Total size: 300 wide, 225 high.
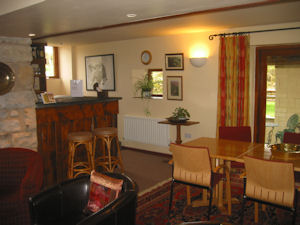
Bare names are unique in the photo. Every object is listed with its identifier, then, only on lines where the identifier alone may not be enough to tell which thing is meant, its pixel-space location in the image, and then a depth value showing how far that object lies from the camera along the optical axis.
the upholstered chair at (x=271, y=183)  2.61
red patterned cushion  2.45
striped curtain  4.89
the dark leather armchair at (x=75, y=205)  2.18
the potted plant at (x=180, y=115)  5.30
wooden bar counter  4.13
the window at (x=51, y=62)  7.65
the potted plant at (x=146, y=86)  6.15
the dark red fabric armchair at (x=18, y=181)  2.96
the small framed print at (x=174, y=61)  5.69
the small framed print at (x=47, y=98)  4.08
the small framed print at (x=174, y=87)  5.77
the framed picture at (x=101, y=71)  6.84
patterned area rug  3.29
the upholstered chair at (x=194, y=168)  3.09
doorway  4.78
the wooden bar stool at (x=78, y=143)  4.06
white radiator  6.04
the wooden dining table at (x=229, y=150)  3.13
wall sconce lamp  5.36
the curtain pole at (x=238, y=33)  4.39
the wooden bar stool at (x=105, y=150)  4.38
